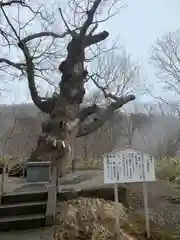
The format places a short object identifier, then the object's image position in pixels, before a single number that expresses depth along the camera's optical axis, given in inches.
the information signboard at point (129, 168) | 137.8
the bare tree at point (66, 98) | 261.0
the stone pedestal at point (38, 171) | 212.9
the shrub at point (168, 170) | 278.9
